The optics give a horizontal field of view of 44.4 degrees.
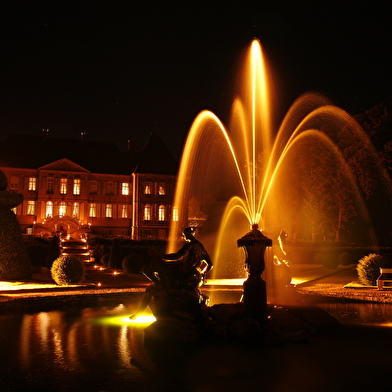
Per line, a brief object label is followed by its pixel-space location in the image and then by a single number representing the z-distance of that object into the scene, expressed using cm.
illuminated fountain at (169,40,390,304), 2120
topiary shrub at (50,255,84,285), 1912
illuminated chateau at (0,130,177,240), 5512
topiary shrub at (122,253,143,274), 2689
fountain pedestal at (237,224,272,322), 998
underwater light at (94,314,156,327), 1113
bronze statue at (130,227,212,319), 1054
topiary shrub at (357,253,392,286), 1984
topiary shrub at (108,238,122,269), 2927
